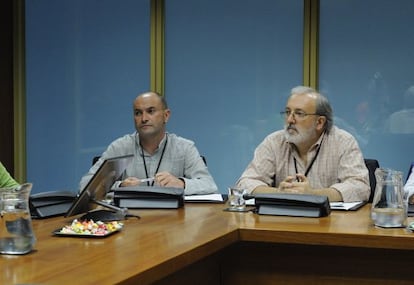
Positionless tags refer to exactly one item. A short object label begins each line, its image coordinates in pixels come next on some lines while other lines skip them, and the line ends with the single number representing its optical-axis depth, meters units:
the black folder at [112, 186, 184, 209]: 2.78
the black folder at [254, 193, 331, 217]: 2.49
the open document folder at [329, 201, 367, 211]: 2.71
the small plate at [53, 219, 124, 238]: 2.00
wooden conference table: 1.73
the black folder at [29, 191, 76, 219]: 2.47
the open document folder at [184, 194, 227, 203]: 3.00
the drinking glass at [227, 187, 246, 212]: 2.72
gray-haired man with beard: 3.25
